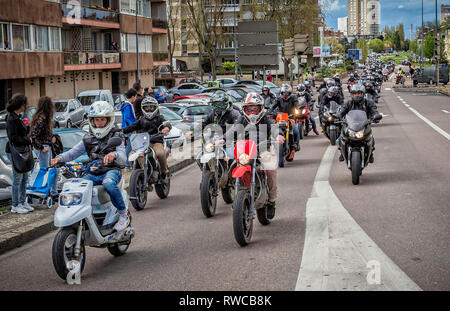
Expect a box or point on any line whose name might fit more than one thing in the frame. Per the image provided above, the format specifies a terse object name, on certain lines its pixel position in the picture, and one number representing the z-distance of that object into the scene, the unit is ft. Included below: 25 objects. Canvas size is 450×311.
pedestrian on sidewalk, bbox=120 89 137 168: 47.60
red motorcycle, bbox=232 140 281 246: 26.40
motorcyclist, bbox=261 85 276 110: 71.36
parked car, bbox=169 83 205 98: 165.83
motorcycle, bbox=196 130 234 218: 33.78
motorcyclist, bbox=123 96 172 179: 39.45
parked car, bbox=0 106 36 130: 88.30
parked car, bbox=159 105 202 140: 78.59
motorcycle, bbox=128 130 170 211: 36.86
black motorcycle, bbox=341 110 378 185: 41.83
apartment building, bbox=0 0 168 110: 128.87
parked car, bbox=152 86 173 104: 134.00
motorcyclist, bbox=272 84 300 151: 60.95
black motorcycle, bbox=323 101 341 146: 66.63
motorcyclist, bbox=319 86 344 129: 69.84
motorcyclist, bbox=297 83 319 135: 77.41
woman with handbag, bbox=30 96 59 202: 38.34
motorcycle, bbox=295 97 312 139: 73.53
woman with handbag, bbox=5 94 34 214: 35.60
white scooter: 22.49
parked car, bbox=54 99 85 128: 102.73
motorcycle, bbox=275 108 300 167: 53.42
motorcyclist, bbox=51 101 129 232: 25.41
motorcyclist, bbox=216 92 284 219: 30.94
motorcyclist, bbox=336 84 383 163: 45.85
